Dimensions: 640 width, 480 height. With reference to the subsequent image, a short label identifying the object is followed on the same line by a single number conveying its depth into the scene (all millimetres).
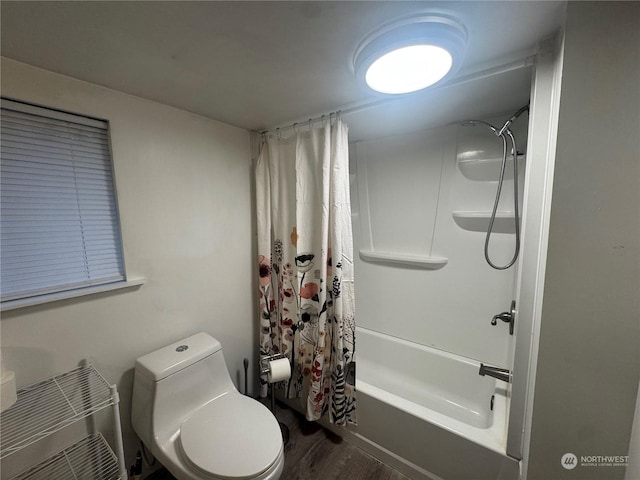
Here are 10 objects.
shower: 1306
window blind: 1036
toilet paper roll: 1610
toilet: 1096
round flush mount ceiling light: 810
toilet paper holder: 1682
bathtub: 1274
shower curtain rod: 1013
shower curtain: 1536
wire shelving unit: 1024
